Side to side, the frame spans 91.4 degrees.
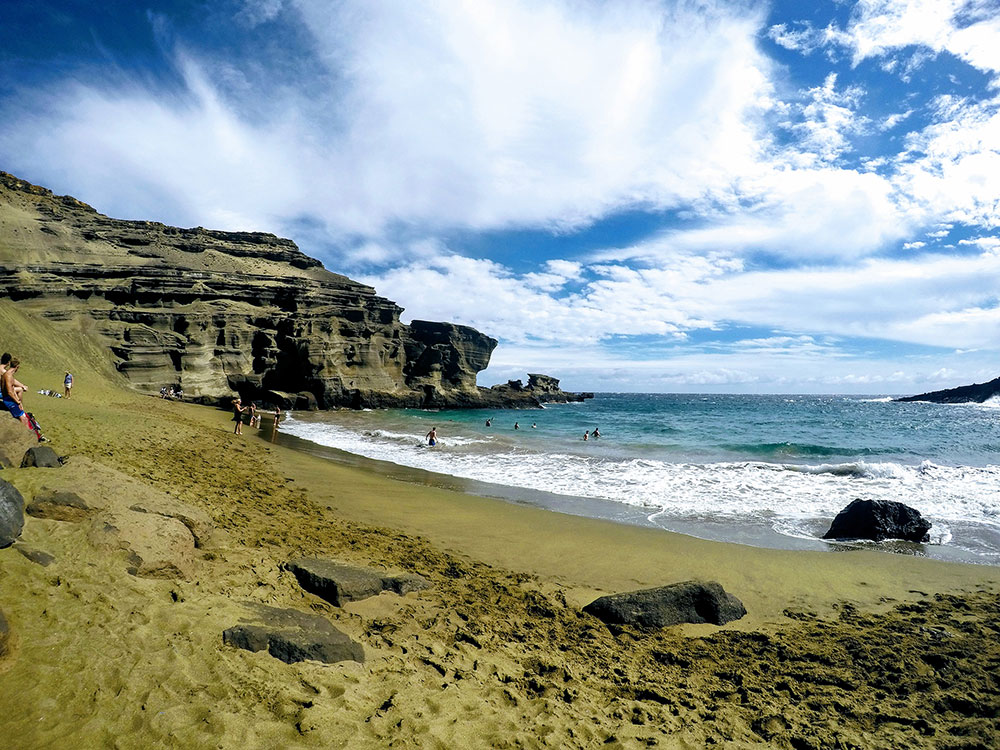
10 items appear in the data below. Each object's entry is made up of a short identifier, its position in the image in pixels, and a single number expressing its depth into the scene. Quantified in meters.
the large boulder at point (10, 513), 4.48
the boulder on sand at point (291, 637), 4.20
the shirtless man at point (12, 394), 9.39
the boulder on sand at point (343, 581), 5.68
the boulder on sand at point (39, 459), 6.62
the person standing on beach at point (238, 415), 22.69
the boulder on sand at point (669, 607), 6.15
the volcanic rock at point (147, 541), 5.03
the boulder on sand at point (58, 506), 5.23
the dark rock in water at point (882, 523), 10.55
